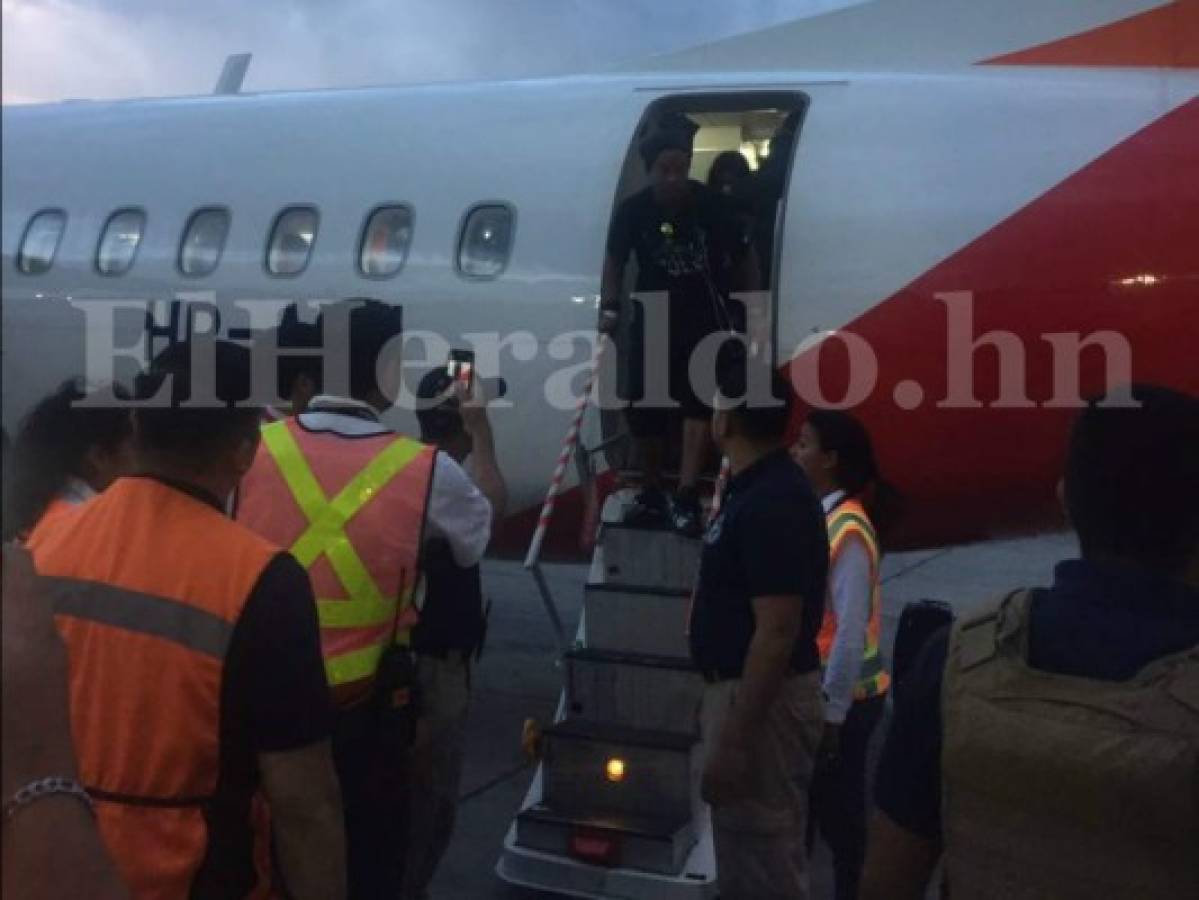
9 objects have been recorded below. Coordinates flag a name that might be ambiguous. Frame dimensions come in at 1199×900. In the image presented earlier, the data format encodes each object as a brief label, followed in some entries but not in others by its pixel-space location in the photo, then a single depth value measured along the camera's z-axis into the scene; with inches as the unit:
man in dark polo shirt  138.7
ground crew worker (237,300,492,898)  127.5
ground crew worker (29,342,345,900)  86.0
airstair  187.8
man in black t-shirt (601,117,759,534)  247.1
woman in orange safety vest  173.2
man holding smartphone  154.7
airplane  232.2
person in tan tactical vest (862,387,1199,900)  69.2
